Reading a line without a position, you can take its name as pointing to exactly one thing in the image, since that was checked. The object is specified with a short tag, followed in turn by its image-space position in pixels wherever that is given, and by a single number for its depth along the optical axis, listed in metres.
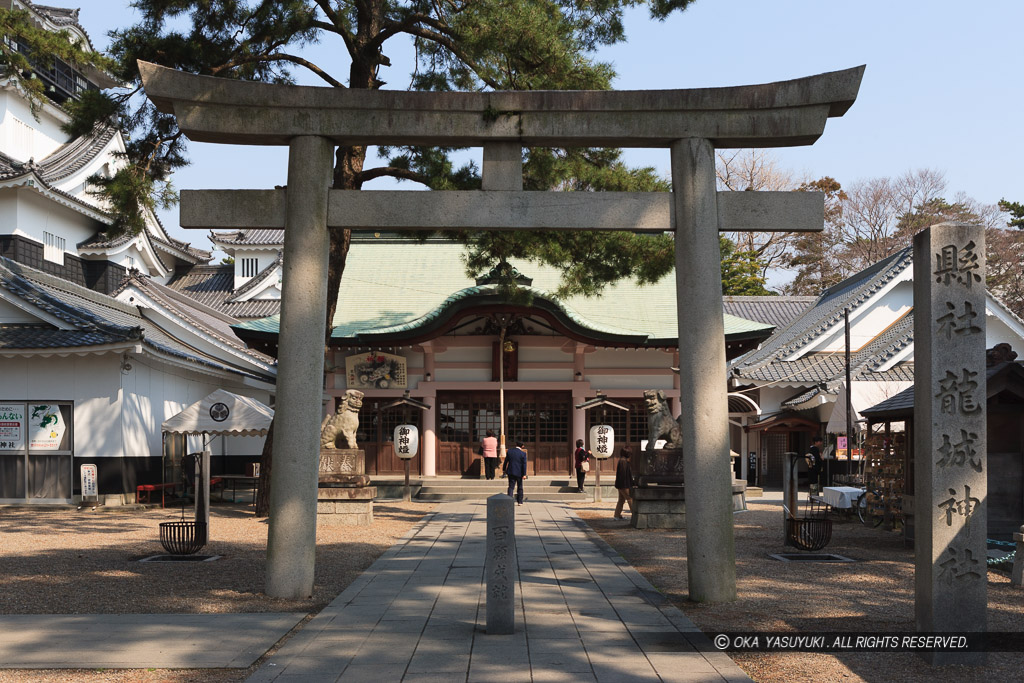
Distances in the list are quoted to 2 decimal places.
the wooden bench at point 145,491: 20.30
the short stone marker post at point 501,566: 7.45
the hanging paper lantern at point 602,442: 22.12
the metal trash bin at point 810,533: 12.86
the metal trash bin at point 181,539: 11.92
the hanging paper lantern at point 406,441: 21.84
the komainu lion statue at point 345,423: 17.39
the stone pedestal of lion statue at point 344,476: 16.61
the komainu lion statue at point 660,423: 17.27
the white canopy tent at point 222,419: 20.86
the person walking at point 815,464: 23.08
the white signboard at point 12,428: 19.69
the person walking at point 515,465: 20.20
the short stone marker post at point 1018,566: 9.88
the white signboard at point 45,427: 19.77
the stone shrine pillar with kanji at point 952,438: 6.82
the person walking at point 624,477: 17.53
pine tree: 11.86
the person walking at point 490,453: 24.61
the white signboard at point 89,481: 19.03
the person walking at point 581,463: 24.06
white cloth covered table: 16.73
